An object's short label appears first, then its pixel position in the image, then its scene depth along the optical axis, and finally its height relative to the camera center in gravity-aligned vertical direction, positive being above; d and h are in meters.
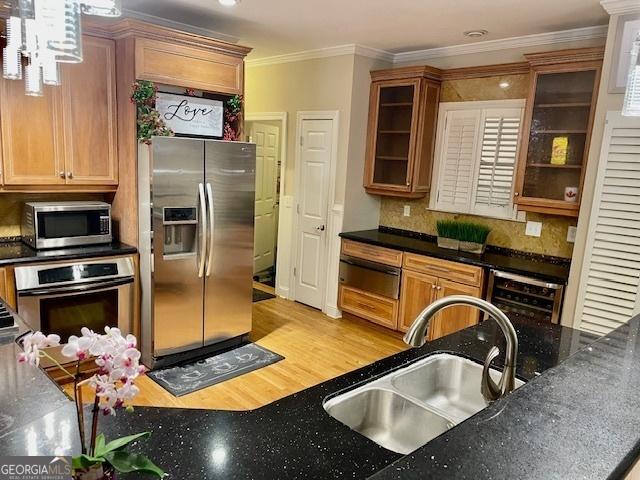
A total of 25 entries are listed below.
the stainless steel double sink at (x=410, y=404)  1.53 -0.81
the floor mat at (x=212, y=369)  3.30 -1.60
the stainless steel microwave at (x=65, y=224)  3.20 -0.53
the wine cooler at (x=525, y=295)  3.38 -0.88
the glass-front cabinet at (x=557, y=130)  3.39 +0.36
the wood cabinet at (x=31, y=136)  3.03 +0.06
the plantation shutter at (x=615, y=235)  2.85 -0.33
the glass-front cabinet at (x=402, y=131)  4.35 +0.36
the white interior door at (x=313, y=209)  4.86 -0.49
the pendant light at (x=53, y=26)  1.19 +0.31
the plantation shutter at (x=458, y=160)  4.29 +0.11
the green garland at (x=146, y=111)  3.27 +0.29
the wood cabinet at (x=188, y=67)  3.29 +0.66
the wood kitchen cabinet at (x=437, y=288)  3.79 -0.98
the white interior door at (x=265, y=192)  5.84 -0.41
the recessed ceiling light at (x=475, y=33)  3.78 +1.13
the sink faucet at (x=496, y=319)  1.35 -0.46
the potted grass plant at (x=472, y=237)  4.01 -0.55
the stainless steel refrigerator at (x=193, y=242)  3.31 -0.65
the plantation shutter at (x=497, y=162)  4.02 +0.11
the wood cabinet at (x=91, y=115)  3.26 +0.24
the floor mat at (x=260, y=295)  5.32 -1.56
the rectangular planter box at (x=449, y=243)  4.14 -0.63
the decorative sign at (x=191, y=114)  3.56 +0.33
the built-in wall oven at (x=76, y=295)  2.96 -0.97
